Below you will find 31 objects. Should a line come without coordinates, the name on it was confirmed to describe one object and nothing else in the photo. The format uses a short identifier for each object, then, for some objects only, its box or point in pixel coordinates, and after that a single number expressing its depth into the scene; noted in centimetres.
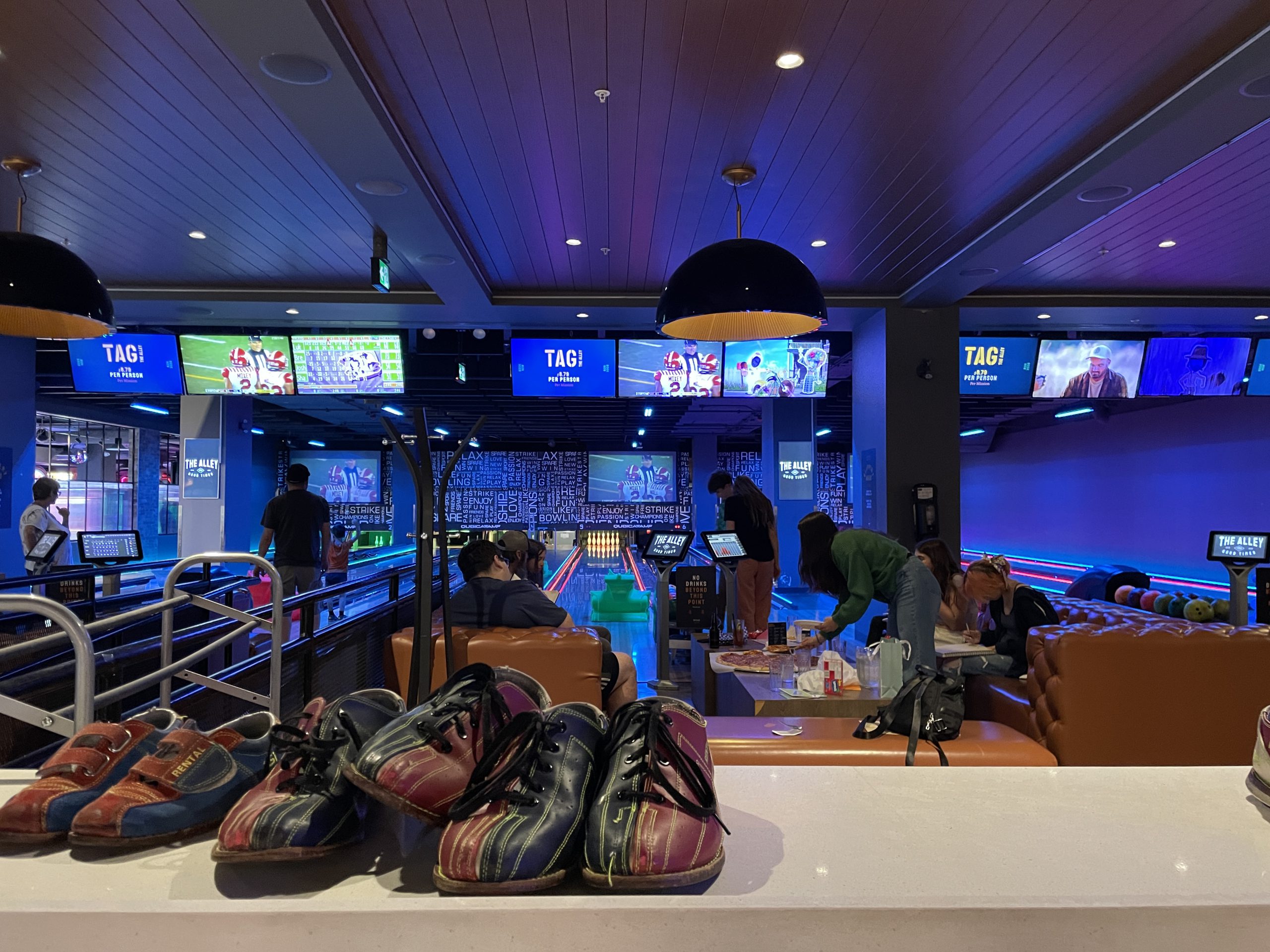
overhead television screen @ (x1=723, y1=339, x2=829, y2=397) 724
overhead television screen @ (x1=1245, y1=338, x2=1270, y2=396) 749
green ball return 1017
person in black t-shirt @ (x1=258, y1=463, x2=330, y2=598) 667
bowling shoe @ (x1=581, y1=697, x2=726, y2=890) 70
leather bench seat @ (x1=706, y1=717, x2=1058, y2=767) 273
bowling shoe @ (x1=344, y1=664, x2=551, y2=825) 75
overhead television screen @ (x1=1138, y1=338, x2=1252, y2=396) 745
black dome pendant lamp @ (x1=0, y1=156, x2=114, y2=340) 359
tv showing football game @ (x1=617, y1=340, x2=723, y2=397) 726
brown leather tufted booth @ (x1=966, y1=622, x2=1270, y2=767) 343
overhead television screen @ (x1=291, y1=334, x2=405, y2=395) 719
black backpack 244
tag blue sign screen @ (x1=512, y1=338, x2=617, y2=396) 728
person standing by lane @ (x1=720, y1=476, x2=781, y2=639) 735
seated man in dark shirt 374
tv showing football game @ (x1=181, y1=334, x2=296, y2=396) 718
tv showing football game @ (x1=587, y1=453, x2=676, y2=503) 2294
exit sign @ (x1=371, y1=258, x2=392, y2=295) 524
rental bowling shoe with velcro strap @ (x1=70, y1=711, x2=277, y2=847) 76
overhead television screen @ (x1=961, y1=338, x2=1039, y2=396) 738
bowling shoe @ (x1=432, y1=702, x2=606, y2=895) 69
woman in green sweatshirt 381
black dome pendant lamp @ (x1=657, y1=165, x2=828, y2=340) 360
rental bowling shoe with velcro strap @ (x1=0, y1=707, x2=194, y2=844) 77
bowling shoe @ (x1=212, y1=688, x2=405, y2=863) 73
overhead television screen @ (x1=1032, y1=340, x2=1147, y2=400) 743
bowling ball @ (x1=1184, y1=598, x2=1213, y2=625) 591
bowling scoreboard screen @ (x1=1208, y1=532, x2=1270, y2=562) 579
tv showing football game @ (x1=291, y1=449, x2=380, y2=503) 2314
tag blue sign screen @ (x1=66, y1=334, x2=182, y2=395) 715
